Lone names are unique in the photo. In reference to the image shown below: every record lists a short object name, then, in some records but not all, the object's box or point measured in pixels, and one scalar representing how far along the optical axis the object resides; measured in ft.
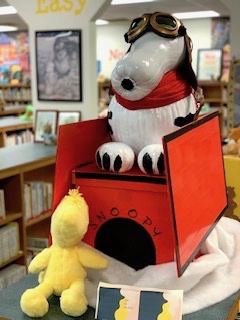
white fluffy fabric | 3.81
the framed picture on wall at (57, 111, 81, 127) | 13.58
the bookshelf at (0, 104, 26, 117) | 23.61
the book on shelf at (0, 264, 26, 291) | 9.75
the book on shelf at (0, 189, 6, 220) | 9.88
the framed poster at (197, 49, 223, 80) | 31.27
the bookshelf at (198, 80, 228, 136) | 27.50
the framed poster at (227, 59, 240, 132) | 12.50
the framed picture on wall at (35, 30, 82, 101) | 13.29
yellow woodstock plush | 3.65
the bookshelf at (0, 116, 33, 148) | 18.96
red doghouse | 3.82
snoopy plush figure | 4.03
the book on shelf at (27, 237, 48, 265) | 11.19
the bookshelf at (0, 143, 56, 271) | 9.89
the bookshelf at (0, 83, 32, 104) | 32.53
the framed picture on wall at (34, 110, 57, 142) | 13.46
